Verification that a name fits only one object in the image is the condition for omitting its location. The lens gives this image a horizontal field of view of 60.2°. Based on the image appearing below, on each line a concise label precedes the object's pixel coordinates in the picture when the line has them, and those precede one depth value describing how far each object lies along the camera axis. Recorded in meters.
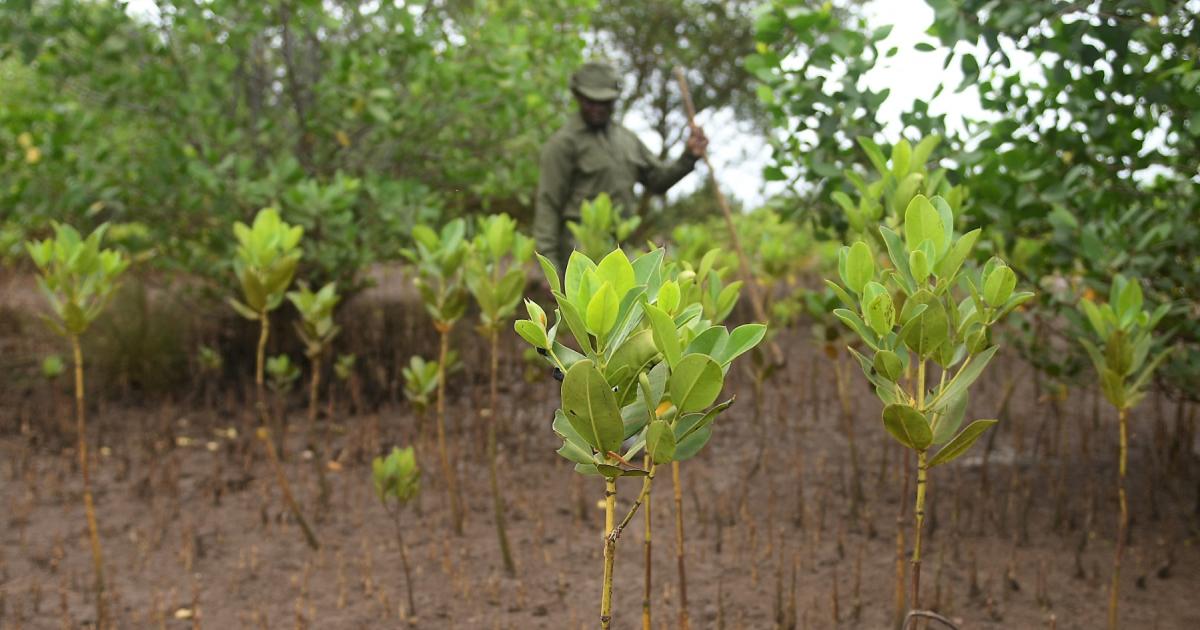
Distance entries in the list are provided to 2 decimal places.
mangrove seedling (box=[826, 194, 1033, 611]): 1.71
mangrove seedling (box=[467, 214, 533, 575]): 3.06
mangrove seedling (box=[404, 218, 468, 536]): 3.21
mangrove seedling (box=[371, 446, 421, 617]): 3.09
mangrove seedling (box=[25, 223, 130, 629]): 2.98
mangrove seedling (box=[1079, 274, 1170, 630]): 2.33
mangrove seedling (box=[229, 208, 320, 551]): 3.11
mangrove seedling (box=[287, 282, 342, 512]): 3.54
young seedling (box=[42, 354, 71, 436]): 5.34
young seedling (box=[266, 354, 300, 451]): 4.62
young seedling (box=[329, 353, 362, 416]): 5.33
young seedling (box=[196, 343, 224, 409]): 5.70
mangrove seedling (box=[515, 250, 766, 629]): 1.38
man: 4.78
